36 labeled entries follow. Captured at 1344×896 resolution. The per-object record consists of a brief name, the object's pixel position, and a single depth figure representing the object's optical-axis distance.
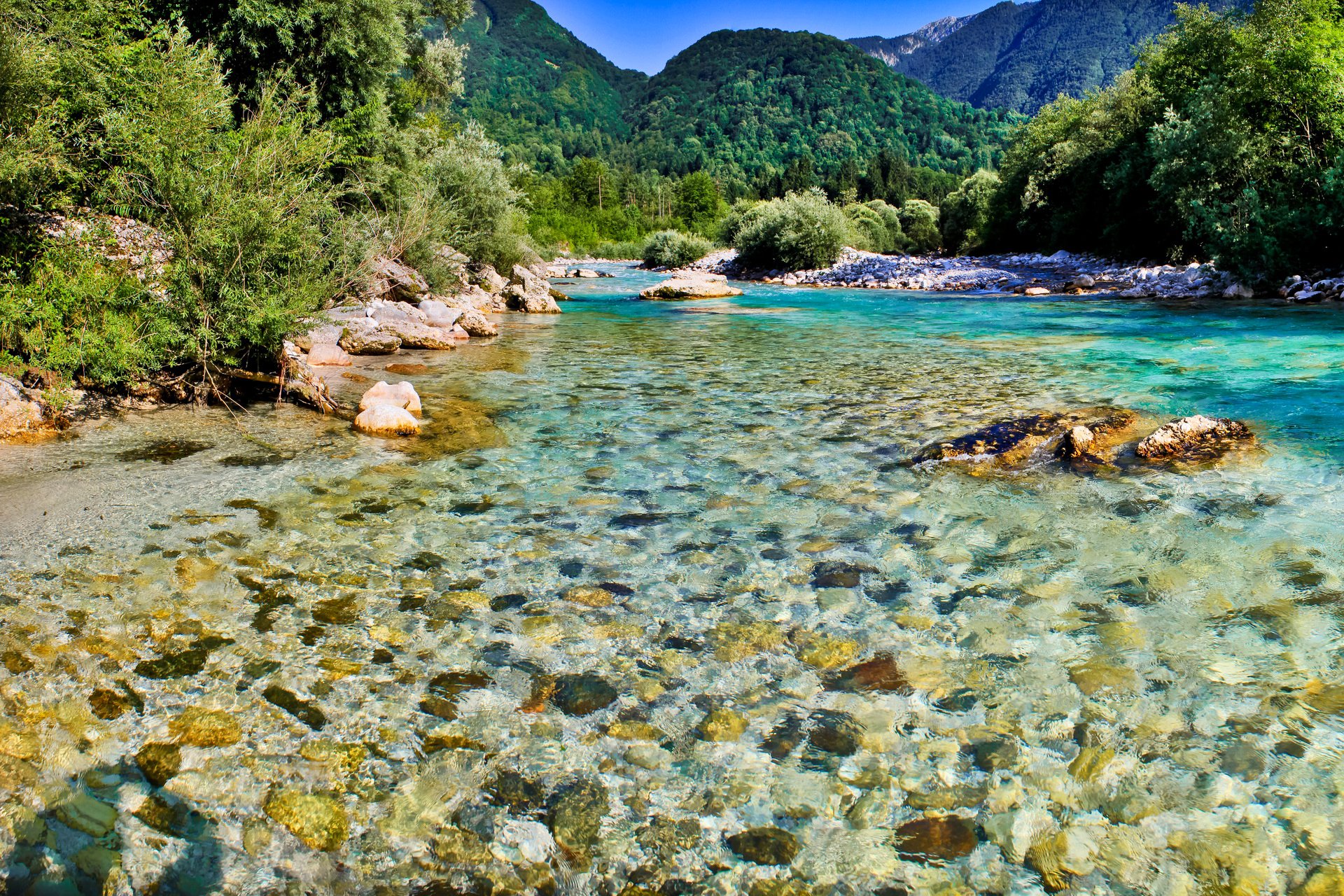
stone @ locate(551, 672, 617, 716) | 3.04
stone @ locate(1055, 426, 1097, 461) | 6.27
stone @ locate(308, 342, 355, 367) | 11.02
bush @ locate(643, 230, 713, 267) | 52.31
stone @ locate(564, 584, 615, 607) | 3.92
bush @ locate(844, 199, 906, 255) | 62.00
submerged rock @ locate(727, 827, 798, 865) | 2.32
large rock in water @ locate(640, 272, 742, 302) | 28.23
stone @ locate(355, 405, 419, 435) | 7.20
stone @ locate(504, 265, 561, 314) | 22.45
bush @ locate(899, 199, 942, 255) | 73.81
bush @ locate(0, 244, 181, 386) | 6.57
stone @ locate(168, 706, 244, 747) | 2.73
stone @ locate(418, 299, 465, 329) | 15.12
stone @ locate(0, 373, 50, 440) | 6.21
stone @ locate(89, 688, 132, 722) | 2.85
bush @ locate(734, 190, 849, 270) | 39.59
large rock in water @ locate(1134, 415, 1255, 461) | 6.23
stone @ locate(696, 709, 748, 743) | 2.87
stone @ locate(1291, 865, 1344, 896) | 2.13
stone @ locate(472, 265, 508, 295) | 23.16
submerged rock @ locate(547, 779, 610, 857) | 2.37
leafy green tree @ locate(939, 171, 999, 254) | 55.66
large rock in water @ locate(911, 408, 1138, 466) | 6.36
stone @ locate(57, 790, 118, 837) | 2.32
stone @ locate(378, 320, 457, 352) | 13.62
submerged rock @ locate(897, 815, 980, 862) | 2.32
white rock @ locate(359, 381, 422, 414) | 7.71
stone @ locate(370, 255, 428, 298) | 15.10
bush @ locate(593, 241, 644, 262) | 78.88
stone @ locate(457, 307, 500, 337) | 15.96
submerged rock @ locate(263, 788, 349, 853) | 2.34
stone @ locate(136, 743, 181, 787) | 2.55
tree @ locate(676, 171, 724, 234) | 88.81
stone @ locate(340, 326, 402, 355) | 12.62
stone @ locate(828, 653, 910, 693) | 3.16
